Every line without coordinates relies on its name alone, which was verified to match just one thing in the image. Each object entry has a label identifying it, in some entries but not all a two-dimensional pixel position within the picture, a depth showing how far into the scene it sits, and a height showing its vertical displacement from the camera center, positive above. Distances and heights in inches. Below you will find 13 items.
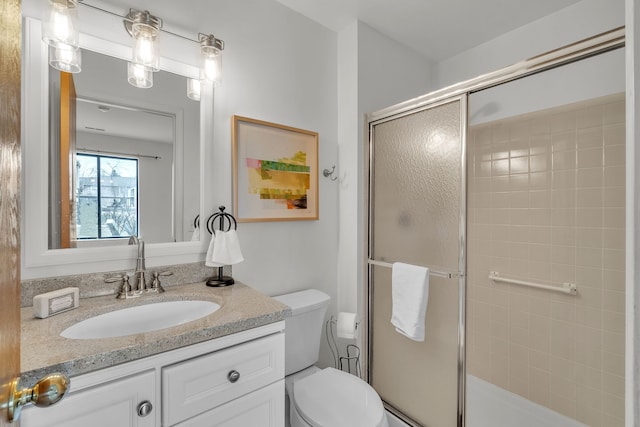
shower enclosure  61.3 -7.5
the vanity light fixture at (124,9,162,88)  49.1 +28.2
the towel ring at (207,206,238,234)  58.7 -1.6
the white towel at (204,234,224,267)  54.4 -7.9
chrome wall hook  77.4 +10.3
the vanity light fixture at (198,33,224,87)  55.9 +29.4
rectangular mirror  43.1 +8.7
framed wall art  62.6 +9.3
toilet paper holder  77.2 -36.0
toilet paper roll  69.6 -26.1
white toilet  48.6 -32.1
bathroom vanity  28.9 -17.5
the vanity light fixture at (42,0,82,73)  42.4 +25.4
